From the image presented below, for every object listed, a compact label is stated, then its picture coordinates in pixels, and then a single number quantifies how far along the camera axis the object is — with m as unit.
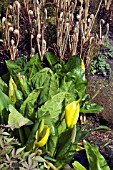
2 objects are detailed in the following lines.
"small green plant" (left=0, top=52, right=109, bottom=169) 3.40
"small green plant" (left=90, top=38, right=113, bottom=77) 4.57
